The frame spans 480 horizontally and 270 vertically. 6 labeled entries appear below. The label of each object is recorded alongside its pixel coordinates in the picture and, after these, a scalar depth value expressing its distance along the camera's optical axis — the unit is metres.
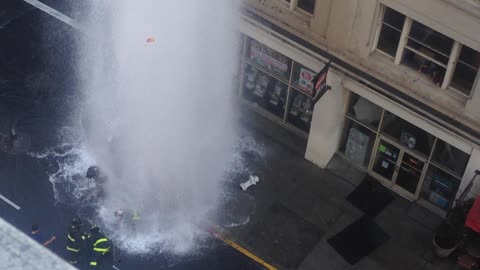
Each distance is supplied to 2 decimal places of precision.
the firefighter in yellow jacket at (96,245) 24.45
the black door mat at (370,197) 26.80
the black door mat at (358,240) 25.50
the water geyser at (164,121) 25.55
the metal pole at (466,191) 23.80
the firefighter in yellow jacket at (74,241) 24.50
